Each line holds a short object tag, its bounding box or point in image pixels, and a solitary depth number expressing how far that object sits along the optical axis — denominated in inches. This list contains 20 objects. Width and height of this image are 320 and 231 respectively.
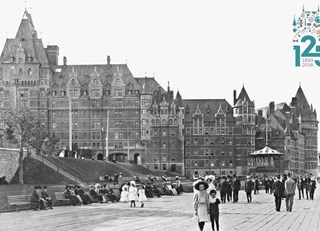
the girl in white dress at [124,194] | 1412.8
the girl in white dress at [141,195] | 1247.5
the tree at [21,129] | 2501.2
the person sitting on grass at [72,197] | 1314.0
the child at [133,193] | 1251.2
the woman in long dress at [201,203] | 676.7
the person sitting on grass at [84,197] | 1347.2
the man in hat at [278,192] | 1090.1
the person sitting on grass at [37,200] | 1162.0
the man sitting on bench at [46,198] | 1195.3
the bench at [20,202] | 1125.7
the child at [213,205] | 714.2
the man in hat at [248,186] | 1414.9
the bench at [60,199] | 1309.1
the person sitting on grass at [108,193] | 1464.1
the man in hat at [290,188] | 1075.8
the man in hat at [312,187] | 1518.2
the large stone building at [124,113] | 4480.8
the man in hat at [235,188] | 1418.6
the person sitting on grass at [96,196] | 1418.3
